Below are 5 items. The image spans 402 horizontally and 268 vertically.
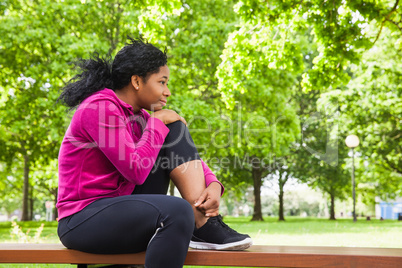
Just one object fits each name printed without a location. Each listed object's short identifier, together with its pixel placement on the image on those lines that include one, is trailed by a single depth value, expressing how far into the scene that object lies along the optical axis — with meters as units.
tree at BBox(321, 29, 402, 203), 17.20
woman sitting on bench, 2.03
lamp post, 17.84
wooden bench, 2.09
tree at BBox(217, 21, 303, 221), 17.42
